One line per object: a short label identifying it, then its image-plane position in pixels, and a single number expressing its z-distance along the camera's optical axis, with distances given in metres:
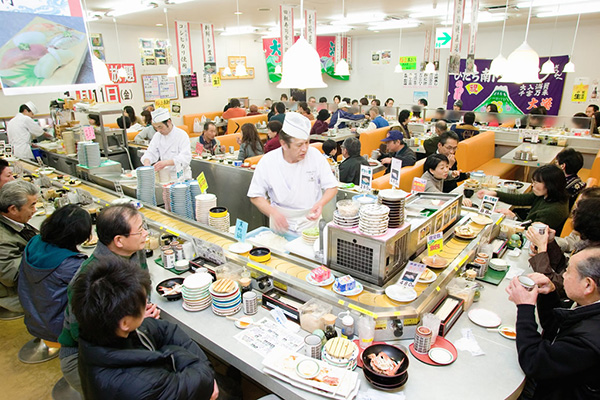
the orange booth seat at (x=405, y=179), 5.02
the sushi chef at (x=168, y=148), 4.87
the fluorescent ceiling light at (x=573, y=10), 8.23
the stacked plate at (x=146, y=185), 3.84
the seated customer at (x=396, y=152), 6.02
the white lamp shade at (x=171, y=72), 9.74
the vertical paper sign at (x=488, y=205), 3.42
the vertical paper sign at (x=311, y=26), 6.59
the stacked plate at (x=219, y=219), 3.20
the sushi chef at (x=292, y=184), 3.18
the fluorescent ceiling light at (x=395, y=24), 10.45
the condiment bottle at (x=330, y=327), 2.06
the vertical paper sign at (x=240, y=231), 2.83
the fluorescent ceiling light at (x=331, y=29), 11.64
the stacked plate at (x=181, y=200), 3.52
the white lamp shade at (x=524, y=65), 4.14
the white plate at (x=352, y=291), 2.18
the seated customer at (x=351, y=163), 5.14
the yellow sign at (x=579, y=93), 11.30
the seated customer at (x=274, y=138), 6.30
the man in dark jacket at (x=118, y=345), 1.44
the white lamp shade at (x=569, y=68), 9.61
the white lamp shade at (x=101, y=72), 5.14
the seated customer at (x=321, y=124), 9.43
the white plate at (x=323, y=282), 2.28
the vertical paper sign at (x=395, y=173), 3.33
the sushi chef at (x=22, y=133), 6.55
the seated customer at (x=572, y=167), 4.43
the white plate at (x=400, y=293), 2.11
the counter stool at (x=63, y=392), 2.85
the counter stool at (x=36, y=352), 3.31
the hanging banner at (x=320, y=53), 15.27
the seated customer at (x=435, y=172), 4.20
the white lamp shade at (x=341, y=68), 7.97
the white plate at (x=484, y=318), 2.21
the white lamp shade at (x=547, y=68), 8.85
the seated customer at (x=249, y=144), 6.24
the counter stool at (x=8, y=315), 3.36
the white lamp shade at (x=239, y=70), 9.99
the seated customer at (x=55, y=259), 2.45
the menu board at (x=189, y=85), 12.78
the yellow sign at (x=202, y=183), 3.45
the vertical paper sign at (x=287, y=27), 6.20
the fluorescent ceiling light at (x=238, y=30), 11.75
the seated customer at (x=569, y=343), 1.62
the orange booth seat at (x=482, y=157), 7.25
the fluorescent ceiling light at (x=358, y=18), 9.34
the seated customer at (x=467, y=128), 8.51
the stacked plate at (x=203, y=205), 3.31
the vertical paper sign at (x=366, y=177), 3.63
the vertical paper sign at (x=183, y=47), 8.78
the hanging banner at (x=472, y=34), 6.27
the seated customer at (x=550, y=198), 3.51
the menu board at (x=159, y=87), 11.98
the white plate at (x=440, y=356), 1.91
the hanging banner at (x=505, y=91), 11.73
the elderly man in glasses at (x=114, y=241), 2.04
